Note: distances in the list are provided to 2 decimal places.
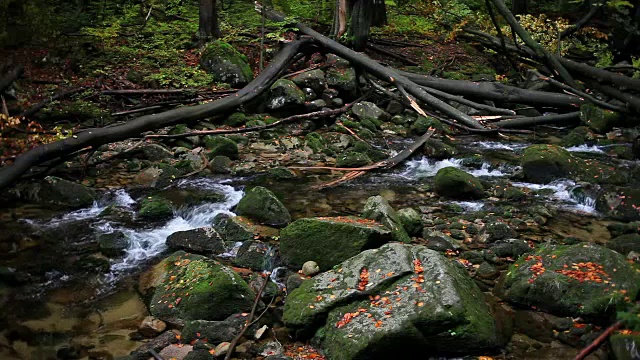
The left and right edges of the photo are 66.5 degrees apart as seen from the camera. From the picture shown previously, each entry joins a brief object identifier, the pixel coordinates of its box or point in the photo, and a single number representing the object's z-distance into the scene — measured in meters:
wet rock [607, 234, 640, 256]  6.40
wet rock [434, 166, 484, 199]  8.45
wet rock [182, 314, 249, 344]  4.91
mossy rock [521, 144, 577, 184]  9.23
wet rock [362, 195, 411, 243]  6.54
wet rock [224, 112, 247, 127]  11.45
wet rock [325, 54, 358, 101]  13.00
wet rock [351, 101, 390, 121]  12.60
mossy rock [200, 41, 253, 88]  12.62
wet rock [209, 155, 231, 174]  9.50
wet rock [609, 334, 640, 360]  3.91
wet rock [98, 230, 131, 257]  6.57
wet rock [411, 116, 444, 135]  12.23
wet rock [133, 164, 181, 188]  8.80
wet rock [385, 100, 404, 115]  13.20
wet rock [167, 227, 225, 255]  6.66
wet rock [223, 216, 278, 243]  6.96
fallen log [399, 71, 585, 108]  12.30
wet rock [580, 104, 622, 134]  12.23
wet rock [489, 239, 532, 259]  6.53
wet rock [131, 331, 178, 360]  4.63
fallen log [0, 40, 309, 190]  6.96
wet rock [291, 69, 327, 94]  12.72
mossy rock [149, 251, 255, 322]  5.25
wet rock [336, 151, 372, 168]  9.77
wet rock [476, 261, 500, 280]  6.07
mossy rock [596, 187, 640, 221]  7.73
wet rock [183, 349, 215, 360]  4.45
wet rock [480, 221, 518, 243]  7.01
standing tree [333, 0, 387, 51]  13.91
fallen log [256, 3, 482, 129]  9.29
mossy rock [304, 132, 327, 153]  10.81
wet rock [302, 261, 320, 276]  6.00
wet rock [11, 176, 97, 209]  7.84
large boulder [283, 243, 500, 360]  4.43
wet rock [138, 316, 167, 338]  5.03
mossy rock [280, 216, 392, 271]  5.96
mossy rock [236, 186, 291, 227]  7.43
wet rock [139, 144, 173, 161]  9.81
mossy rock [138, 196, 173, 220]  7.59
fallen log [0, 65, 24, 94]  9.93
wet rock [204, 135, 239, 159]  10.00
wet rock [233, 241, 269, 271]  6.27
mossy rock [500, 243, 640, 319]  4.98
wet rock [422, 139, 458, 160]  10.52
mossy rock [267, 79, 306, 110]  12.02
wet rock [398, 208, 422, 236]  7.06
